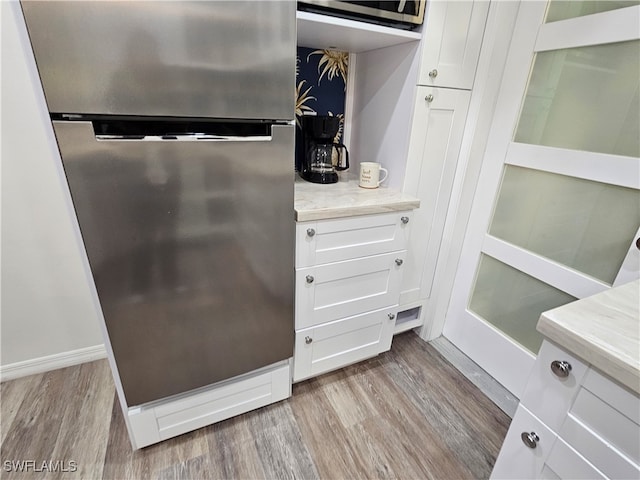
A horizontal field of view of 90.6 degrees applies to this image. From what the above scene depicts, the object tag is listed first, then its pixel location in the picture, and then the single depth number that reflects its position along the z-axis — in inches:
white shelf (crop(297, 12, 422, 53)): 43.5
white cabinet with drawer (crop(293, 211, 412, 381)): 48.4
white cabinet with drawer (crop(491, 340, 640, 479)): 24.0
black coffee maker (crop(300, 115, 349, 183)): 55.9
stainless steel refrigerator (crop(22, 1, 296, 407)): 29.3
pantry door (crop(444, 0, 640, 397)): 42.0
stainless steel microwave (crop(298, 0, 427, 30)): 43.3
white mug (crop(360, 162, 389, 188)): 56.6
